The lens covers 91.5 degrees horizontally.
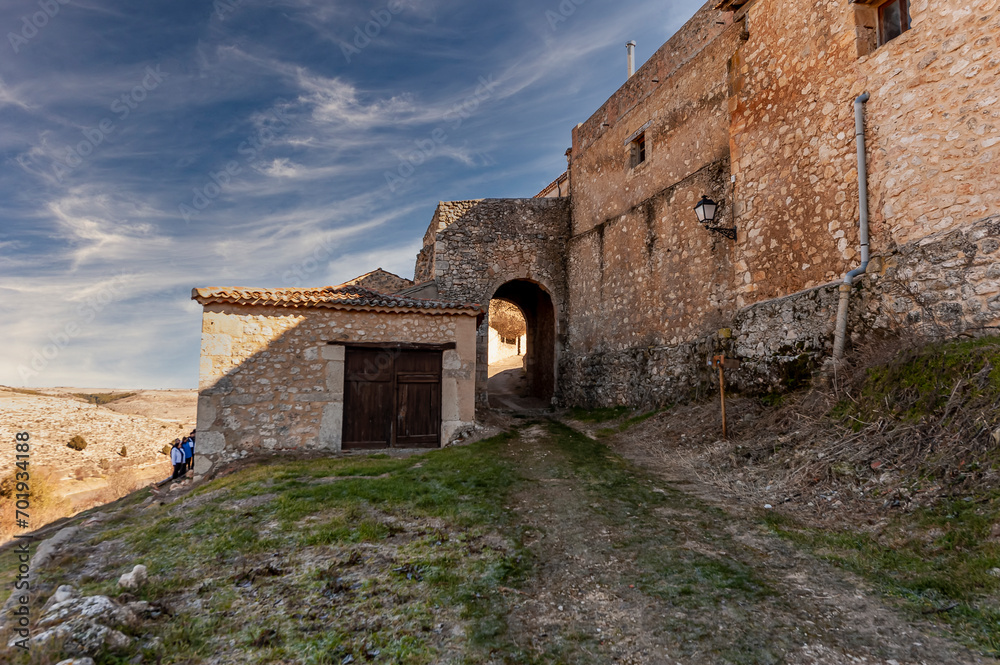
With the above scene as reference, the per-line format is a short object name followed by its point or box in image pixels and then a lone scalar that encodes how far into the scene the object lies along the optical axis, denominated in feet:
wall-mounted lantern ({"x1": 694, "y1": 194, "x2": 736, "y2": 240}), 29.60
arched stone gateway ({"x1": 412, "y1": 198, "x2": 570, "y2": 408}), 51.01
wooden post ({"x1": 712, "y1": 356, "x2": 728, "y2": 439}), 23.87
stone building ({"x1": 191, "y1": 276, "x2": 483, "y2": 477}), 29.45
